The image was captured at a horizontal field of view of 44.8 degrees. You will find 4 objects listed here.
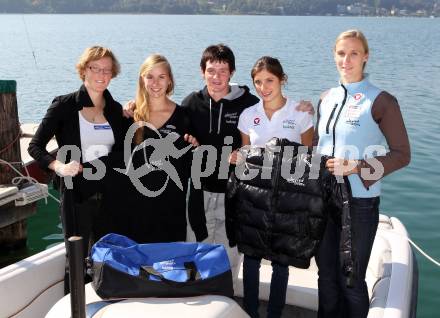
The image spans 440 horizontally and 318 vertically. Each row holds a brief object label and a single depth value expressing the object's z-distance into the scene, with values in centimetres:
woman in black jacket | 356
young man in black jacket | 375
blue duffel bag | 268
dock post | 607
